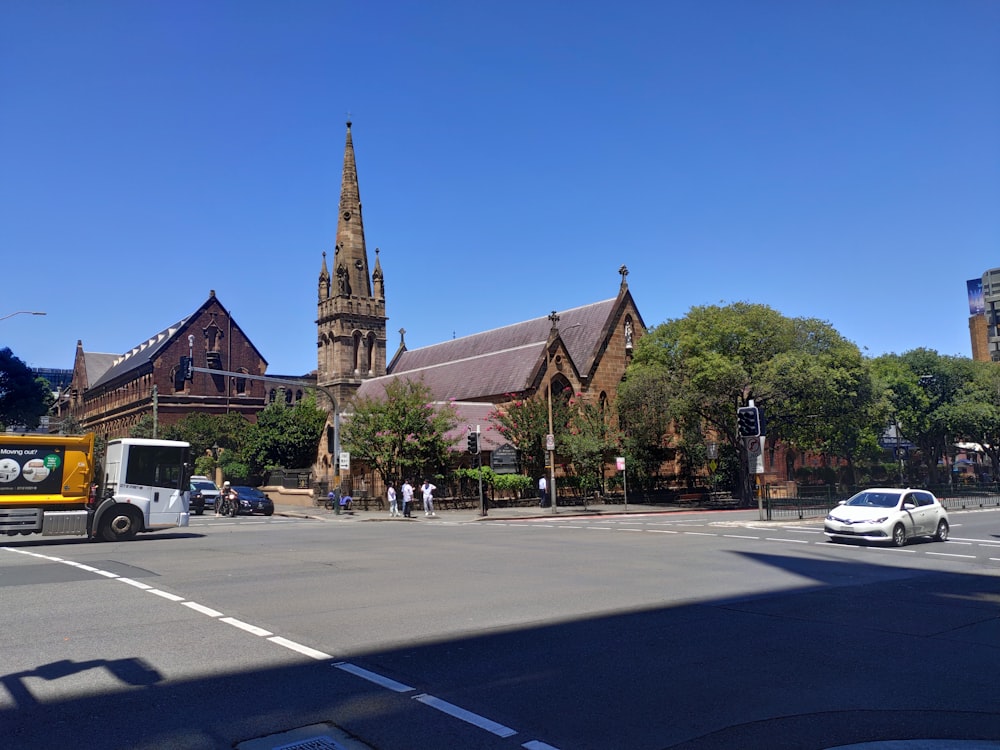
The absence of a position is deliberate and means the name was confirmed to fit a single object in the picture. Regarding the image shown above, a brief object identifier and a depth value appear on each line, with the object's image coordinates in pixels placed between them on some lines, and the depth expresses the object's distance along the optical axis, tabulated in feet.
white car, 63.00
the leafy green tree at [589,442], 144.46
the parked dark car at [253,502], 130.93
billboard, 267.18
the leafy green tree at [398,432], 132.67
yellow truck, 69.00
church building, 167.94
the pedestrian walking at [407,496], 118.01
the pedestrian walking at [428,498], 123.65
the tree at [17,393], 214.90
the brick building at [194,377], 278.05
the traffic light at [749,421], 88.84
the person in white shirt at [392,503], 121.70
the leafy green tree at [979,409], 185.88
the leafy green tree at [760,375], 131.75
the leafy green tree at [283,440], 195.21
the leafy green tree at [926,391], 191.31
